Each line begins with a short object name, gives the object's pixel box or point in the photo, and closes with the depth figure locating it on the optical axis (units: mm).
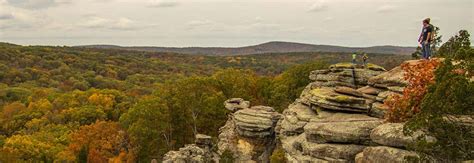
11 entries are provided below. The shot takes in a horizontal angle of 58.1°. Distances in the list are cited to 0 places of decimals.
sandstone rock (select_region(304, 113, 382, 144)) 24078
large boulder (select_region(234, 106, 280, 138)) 37125
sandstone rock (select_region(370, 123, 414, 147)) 20375
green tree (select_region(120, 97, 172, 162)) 50125
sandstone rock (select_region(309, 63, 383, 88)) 34872
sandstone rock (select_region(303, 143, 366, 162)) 23812
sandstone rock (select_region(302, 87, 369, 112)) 27000
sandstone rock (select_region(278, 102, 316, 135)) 29922
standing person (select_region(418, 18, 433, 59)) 25664
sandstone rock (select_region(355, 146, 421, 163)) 19766
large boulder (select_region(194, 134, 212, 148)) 41500
